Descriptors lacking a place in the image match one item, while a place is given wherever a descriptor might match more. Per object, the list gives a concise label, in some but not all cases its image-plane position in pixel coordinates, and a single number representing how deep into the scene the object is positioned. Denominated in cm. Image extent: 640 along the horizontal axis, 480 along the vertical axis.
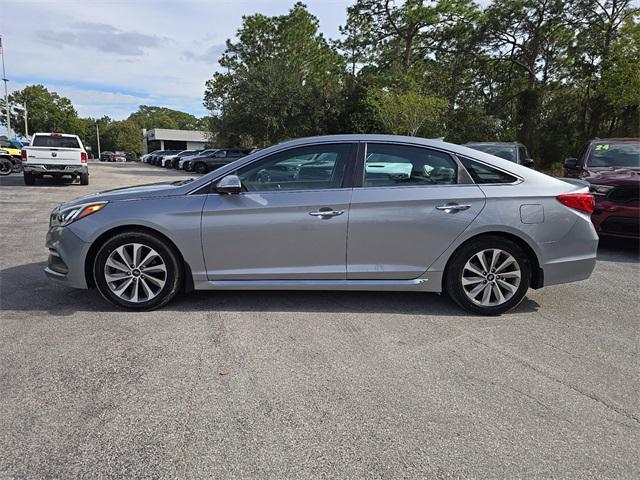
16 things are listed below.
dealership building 7788
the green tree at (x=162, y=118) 12656
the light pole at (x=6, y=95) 4592
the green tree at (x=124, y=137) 9288
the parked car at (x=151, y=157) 4749
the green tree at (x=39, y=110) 7025
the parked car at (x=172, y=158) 3716
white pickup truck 1512
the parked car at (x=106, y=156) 6893
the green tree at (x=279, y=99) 2933
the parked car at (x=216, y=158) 2834
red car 627
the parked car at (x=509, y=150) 946
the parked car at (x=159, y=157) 4391
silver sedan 393
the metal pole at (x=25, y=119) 6327
